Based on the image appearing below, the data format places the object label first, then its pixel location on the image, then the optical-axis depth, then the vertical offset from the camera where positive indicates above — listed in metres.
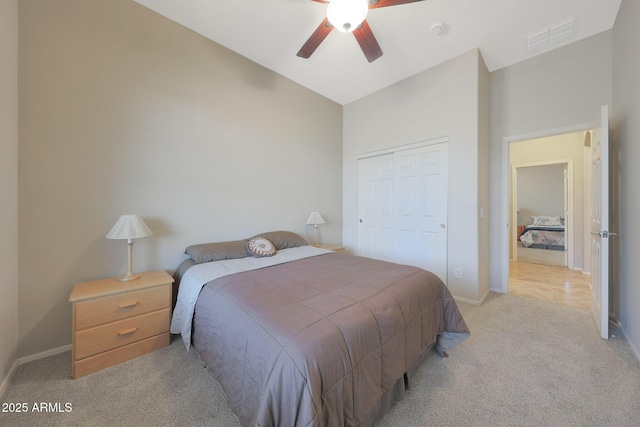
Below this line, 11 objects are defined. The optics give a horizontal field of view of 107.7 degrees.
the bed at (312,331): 0.92 -0.61
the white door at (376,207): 3.55 +0.11
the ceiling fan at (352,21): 1.53 +1.40
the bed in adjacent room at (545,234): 5.47 -0.50
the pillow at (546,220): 6.10 -0.17
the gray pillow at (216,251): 2.18 -0.37
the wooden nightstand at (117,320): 1.55 -0.77
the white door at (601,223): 1.95 -0.08
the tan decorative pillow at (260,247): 2.40 -0.36
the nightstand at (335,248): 3.35 -0.49
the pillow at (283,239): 2.82 -0.32
